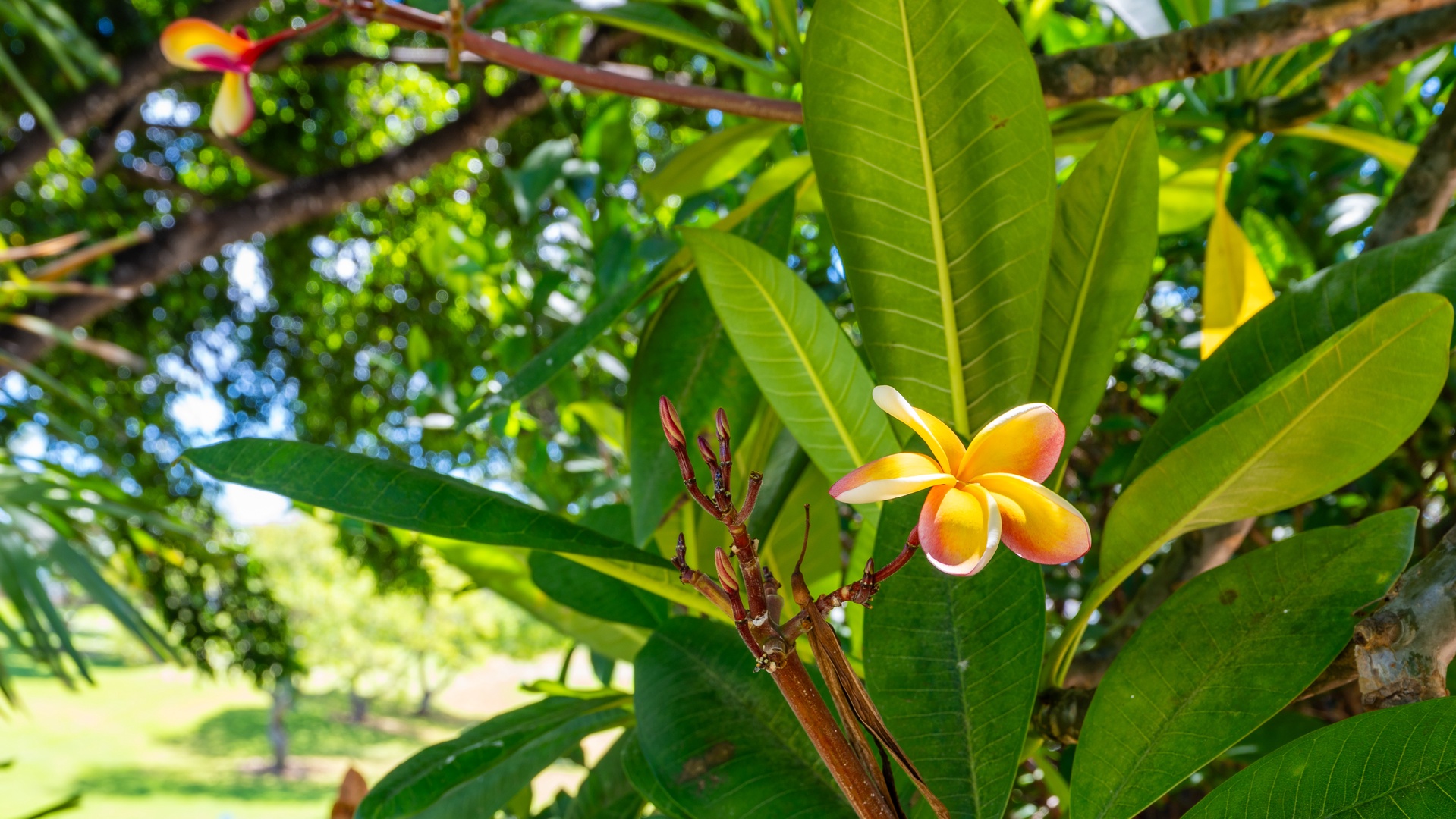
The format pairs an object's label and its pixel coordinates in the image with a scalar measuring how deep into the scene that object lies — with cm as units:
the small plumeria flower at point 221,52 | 45
